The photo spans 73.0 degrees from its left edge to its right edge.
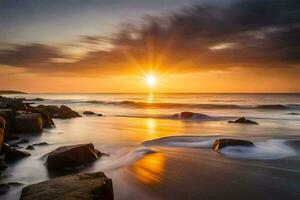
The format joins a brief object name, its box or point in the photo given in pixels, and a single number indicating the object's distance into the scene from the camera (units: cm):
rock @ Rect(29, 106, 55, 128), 1127
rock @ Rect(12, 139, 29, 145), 749
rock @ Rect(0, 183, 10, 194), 387
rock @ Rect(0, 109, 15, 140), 783
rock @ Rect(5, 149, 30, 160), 567
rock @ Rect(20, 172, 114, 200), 286
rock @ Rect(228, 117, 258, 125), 1380
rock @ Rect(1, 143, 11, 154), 576
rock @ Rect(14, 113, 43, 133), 906
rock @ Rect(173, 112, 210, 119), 1766
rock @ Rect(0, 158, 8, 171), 500
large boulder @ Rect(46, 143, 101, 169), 504
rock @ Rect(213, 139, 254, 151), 676
